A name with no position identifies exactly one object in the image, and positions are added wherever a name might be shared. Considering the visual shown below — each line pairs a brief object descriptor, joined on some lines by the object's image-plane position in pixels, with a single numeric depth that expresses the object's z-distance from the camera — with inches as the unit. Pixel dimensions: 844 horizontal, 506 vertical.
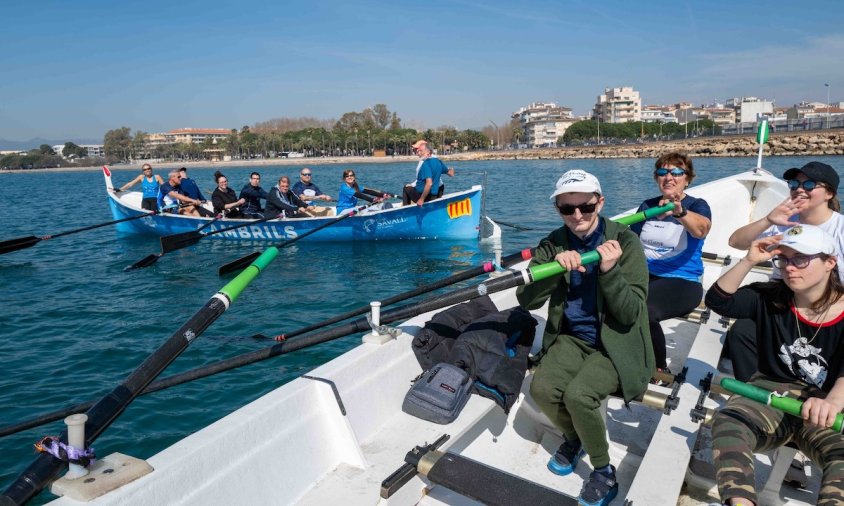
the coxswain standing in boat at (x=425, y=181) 562.3
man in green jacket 111.0
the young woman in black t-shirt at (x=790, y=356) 97.0
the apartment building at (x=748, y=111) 4753.9
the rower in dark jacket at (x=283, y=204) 617.6
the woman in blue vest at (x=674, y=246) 160.4
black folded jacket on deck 143.9
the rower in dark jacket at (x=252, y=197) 645.7
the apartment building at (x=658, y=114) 6269.7
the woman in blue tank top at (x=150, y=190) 700.0
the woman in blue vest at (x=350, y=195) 611.5
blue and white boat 596.1
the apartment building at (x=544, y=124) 6309.1
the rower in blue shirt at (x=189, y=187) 676.8
